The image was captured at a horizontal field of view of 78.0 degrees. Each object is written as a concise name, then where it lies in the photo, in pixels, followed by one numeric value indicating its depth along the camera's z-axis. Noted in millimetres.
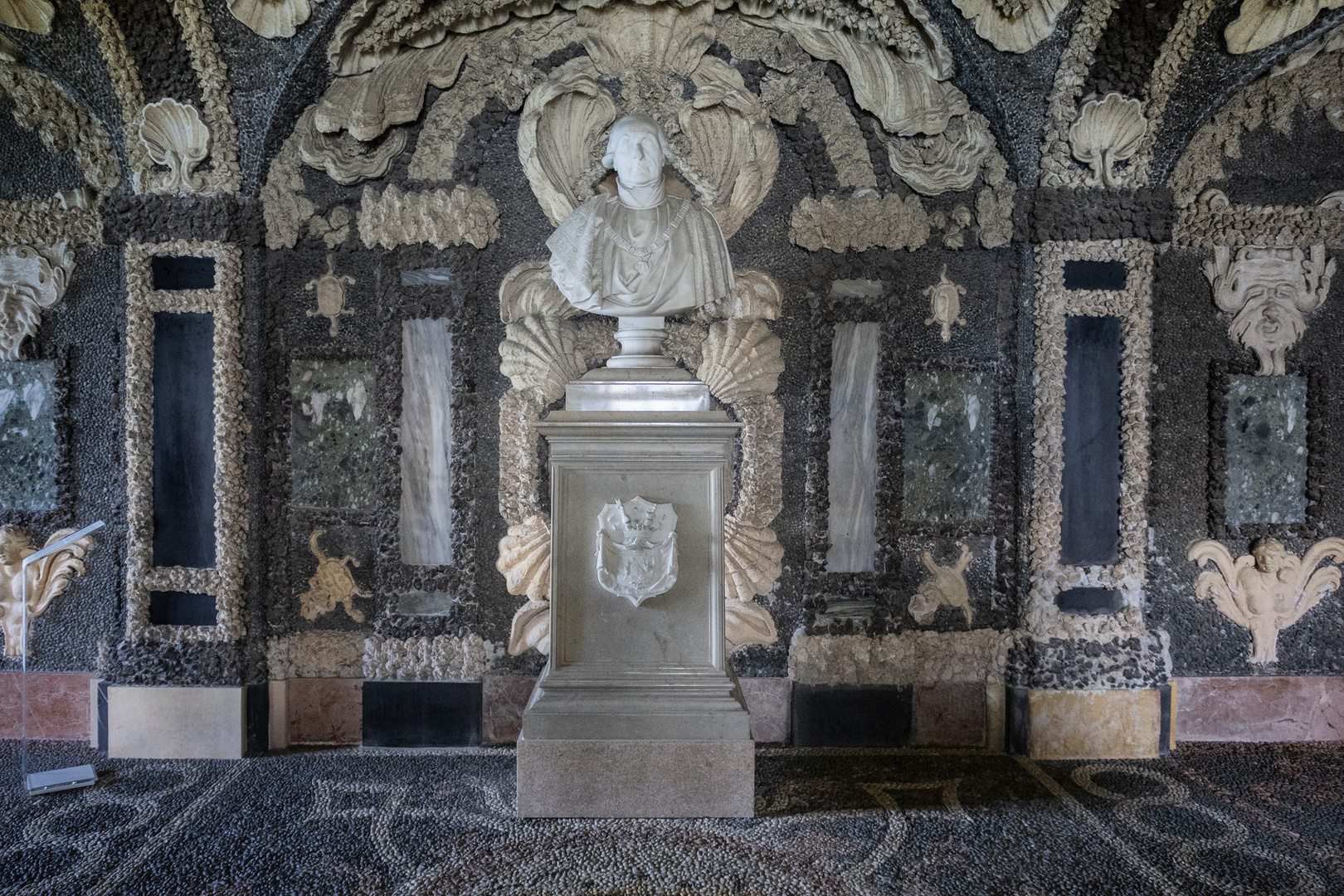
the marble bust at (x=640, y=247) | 2652
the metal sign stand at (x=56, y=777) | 2578
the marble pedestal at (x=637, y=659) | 2375
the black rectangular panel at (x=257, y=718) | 2965
